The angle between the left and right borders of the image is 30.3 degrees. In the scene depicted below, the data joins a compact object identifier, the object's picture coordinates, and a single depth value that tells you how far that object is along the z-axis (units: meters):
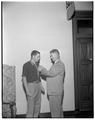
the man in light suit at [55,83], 2.30
